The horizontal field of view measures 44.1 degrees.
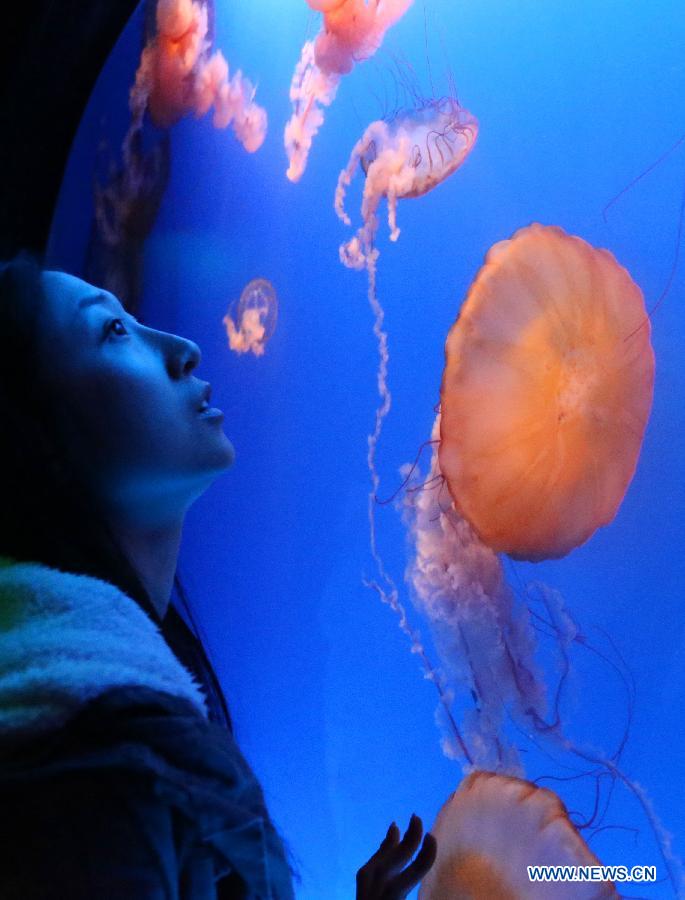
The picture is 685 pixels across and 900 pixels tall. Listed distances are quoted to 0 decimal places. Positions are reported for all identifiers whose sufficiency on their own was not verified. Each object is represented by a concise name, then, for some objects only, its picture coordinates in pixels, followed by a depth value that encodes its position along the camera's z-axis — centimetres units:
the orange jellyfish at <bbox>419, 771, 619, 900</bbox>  124
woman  61
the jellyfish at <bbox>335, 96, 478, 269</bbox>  155
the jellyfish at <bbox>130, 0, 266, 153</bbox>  219
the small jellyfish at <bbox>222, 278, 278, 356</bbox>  205
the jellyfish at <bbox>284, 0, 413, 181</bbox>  176
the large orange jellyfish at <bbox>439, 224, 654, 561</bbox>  124
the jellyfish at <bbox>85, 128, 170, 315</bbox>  250
